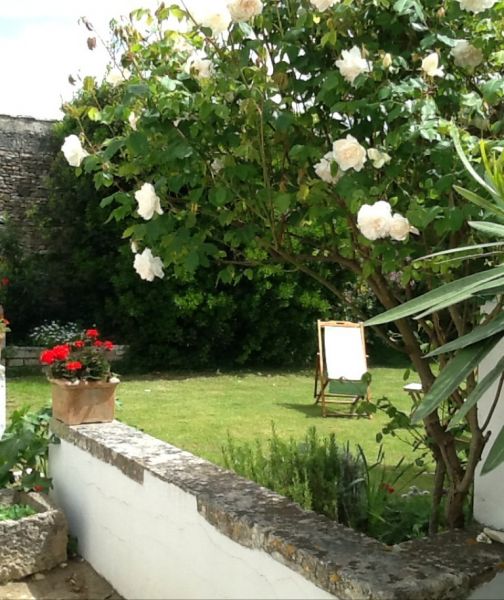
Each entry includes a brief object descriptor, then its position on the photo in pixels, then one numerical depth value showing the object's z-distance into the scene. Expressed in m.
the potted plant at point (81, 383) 3.47
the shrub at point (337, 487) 2.74
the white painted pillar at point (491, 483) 2.13
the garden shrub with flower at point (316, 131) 1.95
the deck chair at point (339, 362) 7.49
